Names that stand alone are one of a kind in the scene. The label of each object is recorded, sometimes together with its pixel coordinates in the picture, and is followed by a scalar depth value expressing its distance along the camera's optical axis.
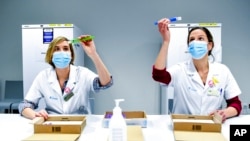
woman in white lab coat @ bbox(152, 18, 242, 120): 1.55
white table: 1.10
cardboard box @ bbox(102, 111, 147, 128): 1.22
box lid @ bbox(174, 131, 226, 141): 1.00
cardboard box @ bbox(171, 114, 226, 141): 1.01
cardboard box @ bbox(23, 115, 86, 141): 1.02
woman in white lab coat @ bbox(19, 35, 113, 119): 1.64
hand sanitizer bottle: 0.88
